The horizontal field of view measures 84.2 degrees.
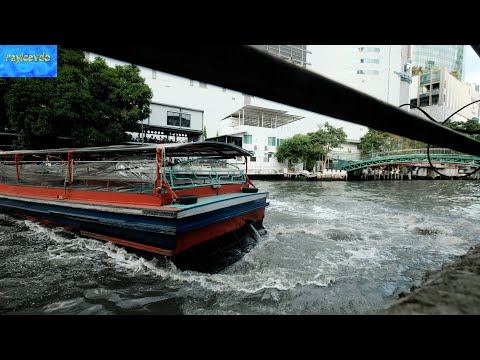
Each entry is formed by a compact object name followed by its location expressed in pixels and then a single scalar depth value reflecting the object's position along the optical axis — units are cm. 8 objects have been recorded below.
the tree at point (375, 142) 3928
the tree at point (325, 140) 3359
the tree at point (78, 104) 1538
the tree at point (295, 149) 3184
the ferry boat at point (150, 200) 452
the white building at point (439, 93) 4900
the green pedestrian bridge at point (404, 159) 2777
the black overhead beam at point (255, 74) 59
